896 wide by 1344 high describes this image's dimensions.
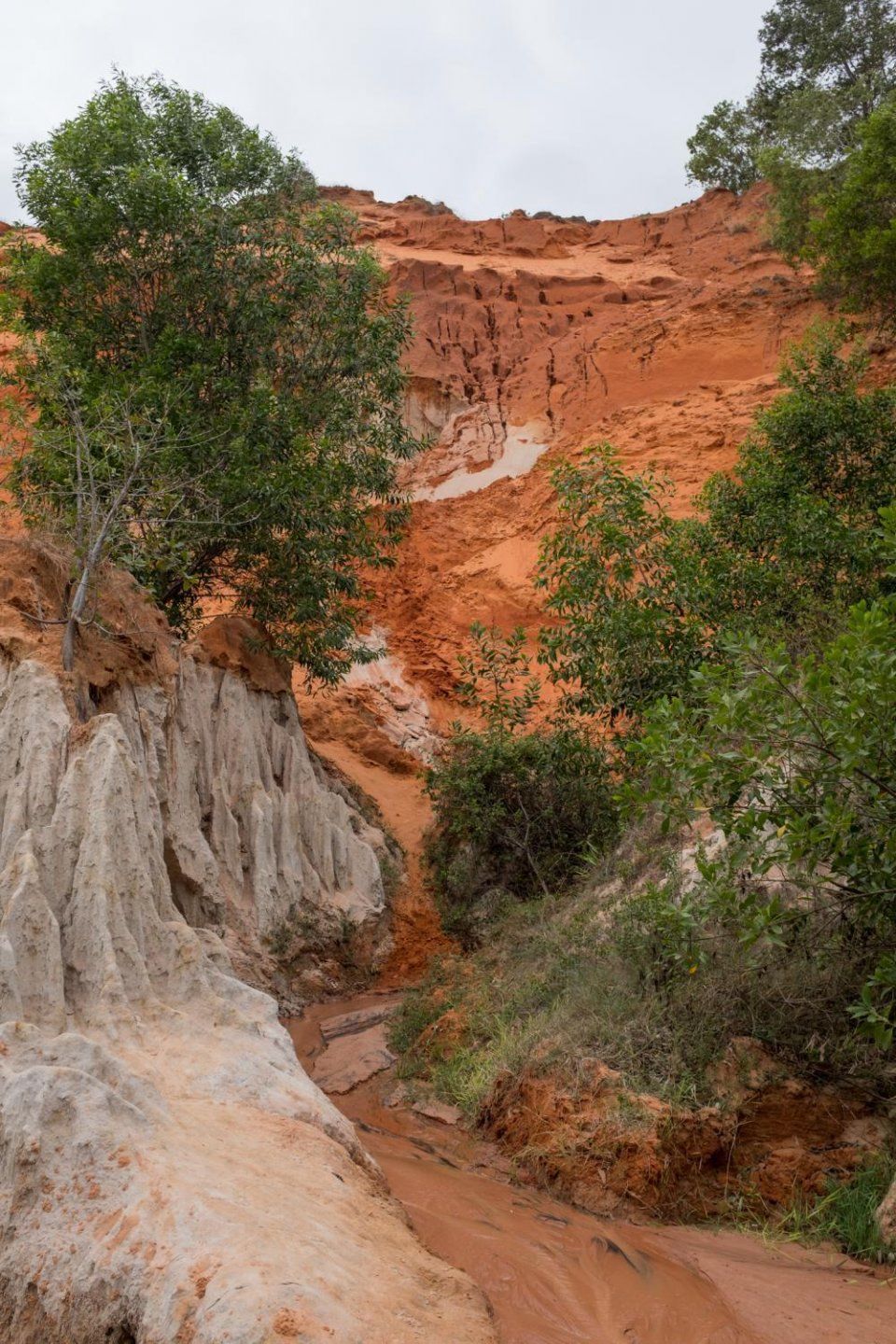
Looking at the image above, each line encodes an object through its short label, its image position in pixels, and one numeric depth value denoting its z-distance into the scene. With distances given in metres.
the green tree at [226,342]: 10.80
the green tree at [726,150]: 28.12
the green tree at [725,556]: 9.89
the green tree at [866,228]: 16.27
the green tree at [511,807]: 11.19
